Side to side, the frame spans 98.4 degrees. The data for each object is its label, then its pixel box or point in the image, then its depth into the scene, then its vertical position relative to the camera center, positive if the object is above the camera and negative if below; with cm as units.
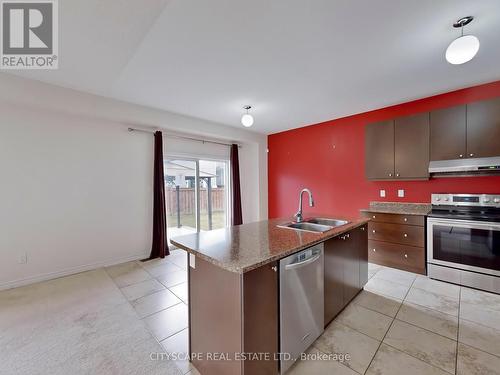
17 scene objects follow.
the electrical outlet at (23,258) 281 -89
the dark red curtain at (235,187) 516 +3
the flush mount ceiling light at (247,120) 322 +102
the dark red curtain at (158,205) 384 -28
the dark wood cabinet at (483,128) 258 +71
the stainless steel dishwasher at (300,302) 142 -82
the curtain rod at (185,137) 372 +105
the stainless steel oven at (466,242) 247 -68
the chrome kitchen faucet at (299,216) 240 -32
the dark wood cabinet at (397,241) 297 -79
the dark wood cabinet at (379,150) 338 +60
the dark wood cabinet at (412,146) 307 +59
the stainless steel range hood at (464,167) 261 +25
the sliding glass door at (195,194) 439 -13
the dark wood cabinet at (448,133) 279 +70
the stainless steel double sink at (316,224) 228 -40
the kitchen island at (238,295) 119 -65
